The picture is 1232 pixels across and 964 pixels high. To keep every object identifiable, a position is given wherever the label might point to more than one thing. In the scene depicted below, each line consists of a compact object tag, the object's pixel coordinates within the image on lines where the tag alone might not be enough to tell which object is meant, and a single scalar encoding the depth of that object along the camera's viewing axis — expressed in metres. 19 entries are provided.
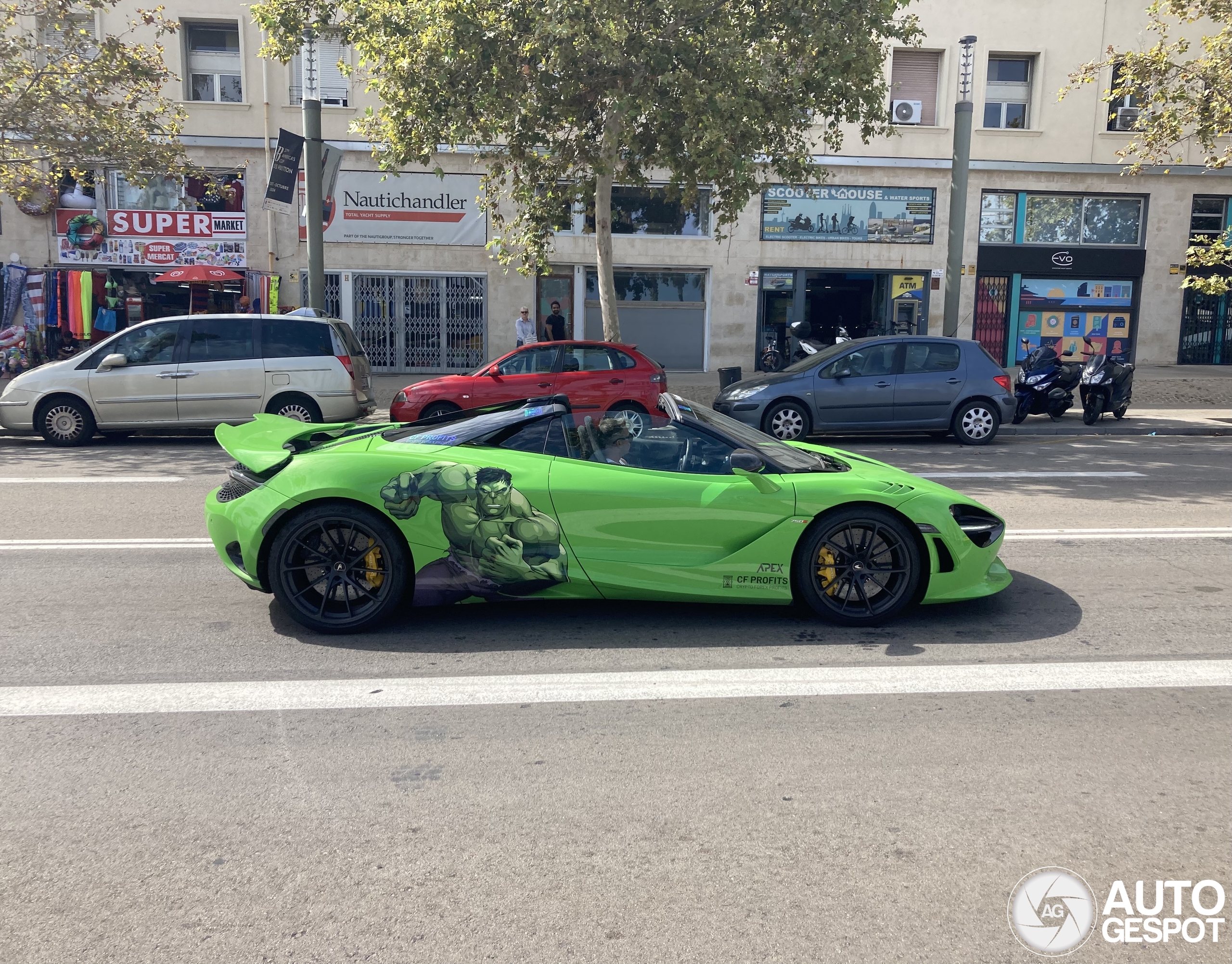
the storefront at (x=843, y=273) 23.31
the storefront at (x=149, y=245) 21.58
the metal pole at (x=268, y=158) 21.61
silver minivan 12.85
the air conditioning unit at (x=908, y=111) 23.08
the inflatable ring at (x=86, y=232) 21.58
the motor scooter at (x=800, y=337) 20.66
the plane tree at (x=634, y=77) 13.33
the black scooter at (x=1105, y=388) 15.55
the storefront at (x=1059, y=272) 23.75
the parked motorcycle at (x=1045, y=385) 15.61
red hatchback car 13.10
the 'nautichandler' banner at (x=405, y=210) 22.27
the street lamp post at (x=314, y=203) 16.47
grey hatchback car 13.58
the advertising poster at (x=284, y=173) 16.20
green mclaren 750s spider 5.29
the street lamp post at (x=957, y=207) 17.66
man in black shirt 21.14
